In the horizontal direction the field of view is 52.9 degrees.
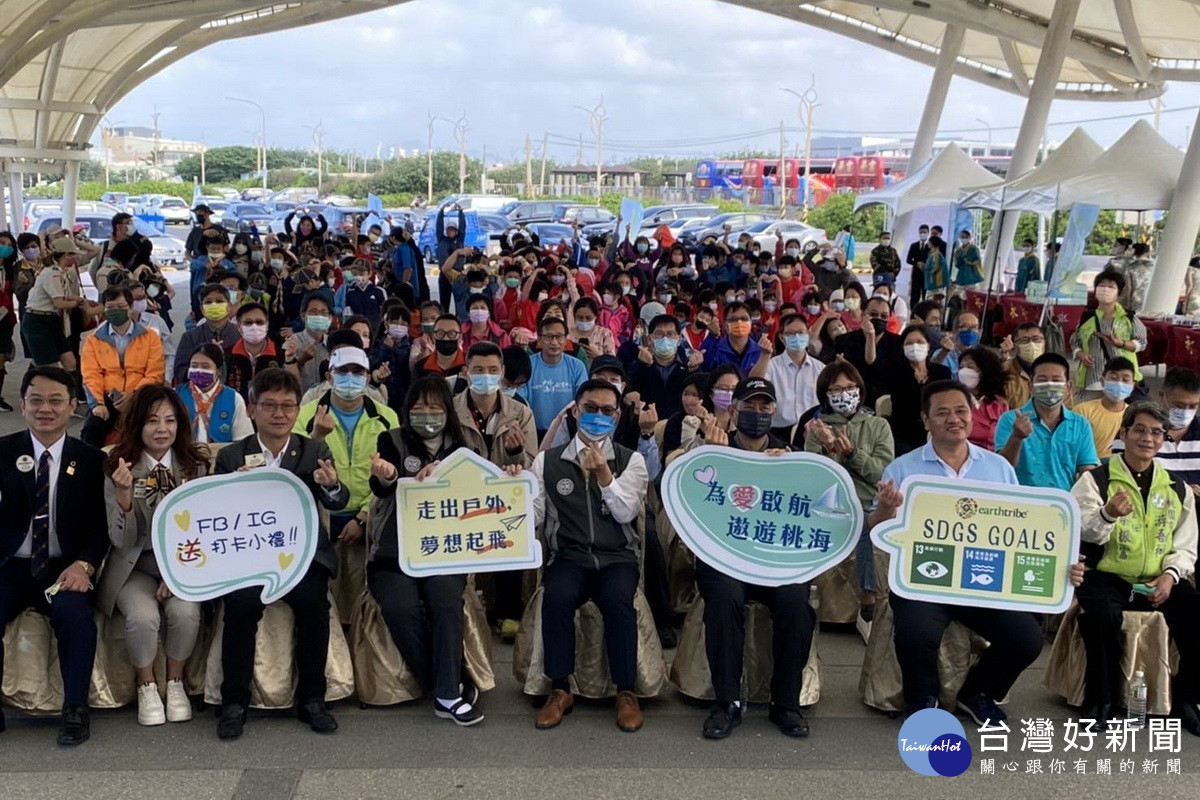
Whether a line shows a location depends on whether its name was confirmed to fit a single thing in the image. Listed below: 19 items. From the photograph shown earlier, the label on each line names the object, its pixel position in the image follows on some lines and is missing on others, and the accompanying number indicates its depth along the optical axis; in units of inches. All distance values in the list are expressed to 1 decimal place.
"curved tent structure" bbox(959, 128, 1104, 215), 705.6
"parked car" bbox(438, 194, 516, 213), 1871.3
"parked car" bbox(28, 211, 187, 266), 1278.3
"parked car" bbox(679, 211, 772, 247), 1405.8
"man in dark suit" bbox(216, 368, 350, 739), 195.0
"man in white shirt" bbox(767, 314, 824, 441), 319.0
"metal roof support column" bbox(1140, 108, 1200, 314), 701.9
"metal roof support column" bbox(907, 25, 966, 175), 1171.9
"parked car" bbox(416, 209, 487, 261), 1081.5
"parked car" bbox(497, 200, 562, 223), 1681.8
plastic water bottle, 199.0
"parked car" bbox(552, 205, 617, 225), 1585.9
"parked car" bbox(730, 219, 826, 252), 1369.3
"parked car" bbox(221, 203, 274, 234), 1684.3
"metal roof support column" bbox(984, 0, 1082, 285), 936.3
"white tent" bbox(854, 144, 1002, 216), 879.7
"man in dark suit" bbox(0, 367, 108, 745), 189.8
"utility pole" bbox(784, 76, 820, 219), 2114.9
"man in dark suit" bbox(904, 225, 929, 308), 848.3
